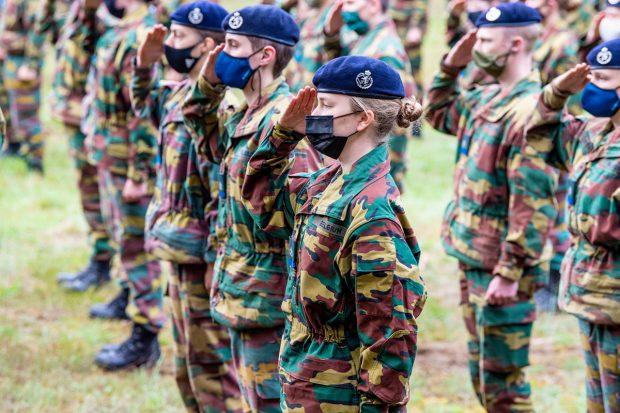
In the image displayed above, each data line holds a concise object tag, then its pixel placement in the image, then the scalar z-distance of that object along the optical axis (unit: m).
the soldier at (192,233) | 10.20
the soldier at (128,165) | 13.34
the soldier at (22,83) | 23.61
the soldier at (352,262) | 6.49
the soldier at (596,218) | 8.61
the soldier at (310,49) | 17.19
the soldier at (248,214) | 8.50
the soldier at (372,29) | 13.55
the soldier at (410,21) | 28.62
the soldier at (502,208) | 10.09
